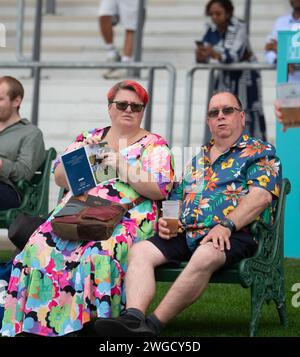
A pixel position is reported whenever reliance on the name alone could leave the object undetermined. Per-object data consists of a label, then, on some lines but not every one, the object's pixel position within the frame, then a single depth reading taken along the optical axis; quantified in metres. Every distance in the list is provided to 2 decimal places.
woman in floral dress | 11.74
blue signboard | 15.90
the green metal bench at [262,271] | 11.61
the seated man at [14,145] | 14.28
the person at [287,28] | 16.06
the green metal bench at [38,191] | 14.45
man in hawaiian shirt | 11.46
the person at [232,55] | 17.44
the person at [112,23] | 20.58
